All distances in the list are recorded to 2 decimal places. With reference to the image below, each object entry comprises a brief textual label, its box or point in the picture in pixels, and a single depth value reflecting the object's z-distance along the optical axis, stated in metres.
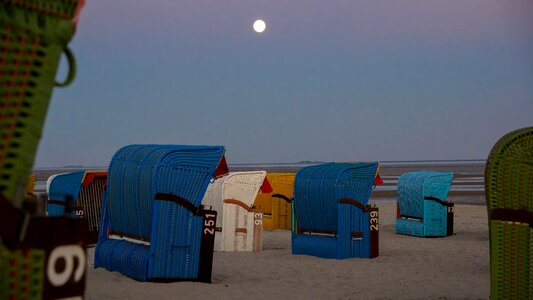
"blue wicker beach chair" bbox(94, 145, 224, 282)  10.29
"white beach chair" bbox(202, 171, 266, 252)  15.38
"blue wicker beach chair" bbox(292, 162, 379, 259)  14.26
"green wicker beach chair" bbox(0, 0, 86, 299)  2.40
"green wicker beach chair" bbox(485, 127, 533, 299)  6.12
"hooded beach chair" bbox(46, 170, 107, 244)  16.44
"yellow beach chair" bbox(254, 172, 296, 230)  21.39
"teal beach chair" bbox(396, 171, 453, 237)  19.69
